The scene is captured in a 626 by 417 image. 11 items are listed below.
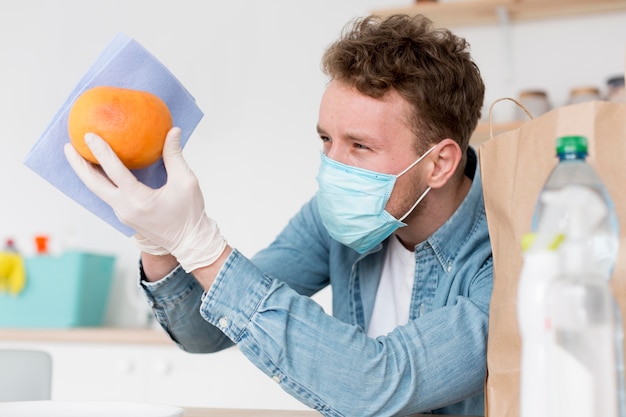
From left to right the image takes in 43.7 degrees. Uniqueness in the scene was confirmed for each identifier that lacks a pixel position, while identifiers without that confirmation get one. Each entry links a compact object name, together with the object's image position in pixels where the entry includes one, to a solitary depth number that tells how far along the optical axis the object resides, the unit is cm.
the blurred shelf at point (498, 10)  244
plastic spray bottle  53
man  96
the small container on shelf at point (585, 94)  231
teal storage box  257
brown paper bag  71
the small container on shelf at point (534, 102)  237
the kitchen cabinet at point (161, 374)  239
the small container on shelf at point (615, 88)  223
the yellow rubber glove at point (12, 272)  259
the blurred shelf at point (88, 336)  237
